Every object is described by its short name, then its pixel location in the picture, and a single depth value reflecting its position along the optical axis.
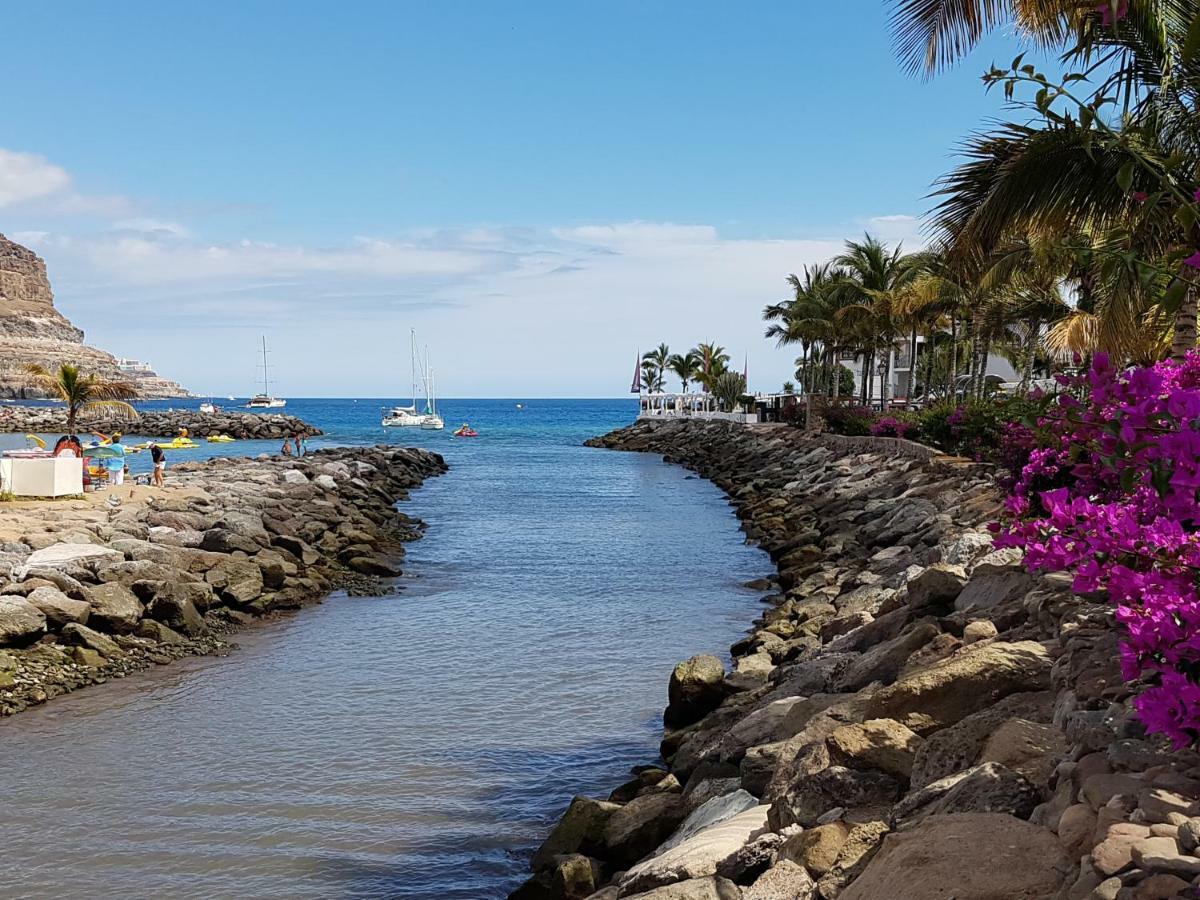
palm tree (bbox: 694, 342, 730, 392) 93.00
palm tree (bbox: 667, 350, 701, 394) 100.69
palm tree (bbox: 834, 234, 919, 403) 44.75
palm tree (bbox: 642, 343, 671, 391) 106.44
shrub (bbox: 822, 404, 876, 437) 38.69
